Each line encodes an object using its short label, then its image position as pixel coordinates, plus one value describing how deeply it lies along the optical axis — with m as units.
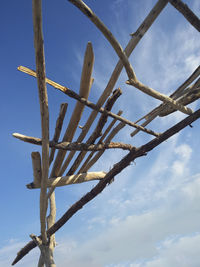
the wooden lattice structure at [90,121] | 2.50
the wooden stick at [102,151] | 4.08
